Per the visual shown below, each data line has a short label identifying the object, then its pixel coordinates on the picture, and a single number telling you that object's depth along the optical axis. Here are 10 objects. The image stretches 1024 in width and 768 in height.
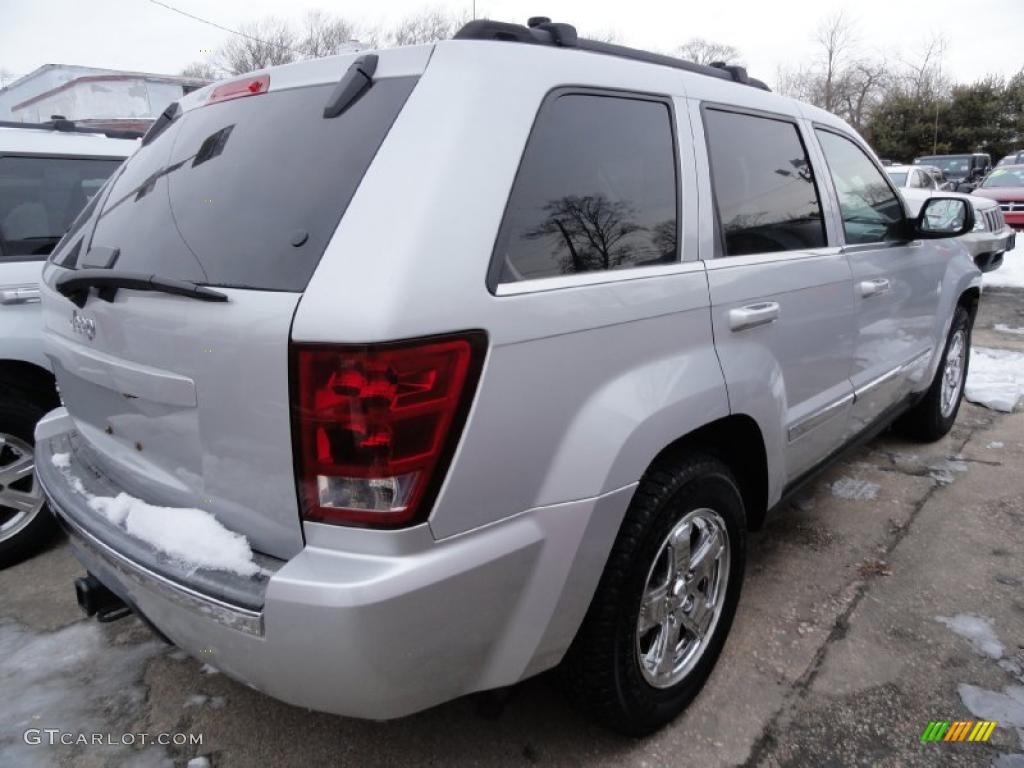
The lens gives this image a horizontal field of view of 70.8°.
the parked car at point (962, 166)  21.52
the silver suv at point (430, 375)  1.44
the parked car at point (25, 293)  3.14
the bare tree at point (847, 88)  49.09
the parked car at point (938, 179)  13.53
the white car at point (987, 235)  8.32
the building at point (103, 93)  26.33
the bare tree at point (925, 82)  42.69
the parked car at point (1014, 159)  22.02
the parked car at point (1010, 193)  13.98
